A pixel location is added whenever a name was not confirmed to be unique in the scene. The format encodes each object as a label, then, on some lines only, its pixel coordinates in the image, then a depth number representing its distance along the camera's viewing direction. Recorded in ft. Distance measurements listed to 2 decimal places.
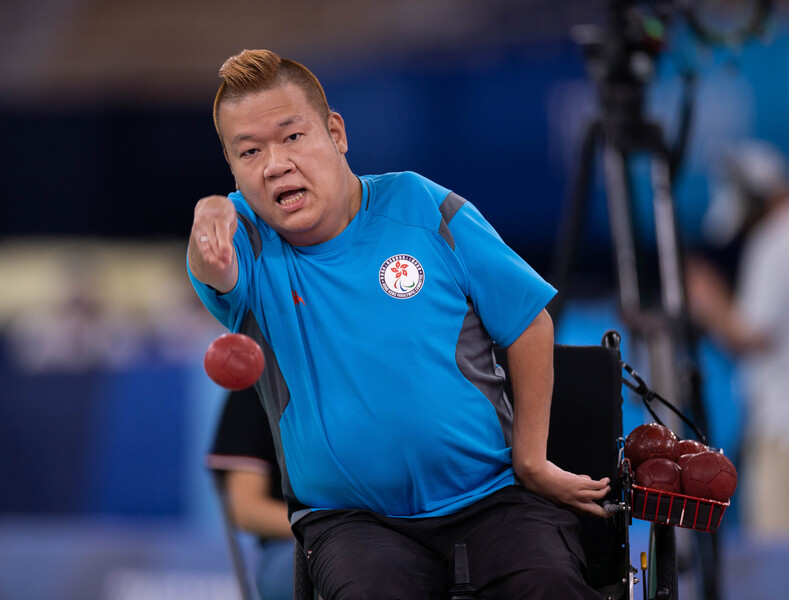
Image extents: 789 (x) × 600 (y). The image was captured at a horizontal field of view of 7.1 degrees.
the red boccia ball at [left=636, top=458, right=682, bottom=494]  32.51
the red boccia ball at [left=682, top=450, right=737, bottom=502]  32.42
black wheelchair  32.47
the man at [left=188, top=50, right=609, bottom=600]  32.60
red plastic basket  32.43
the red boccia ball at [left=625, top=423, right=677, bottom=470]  32.79
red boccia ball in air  31.92
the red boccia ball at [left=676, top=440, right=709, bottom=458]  32.80
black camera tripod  35.97
